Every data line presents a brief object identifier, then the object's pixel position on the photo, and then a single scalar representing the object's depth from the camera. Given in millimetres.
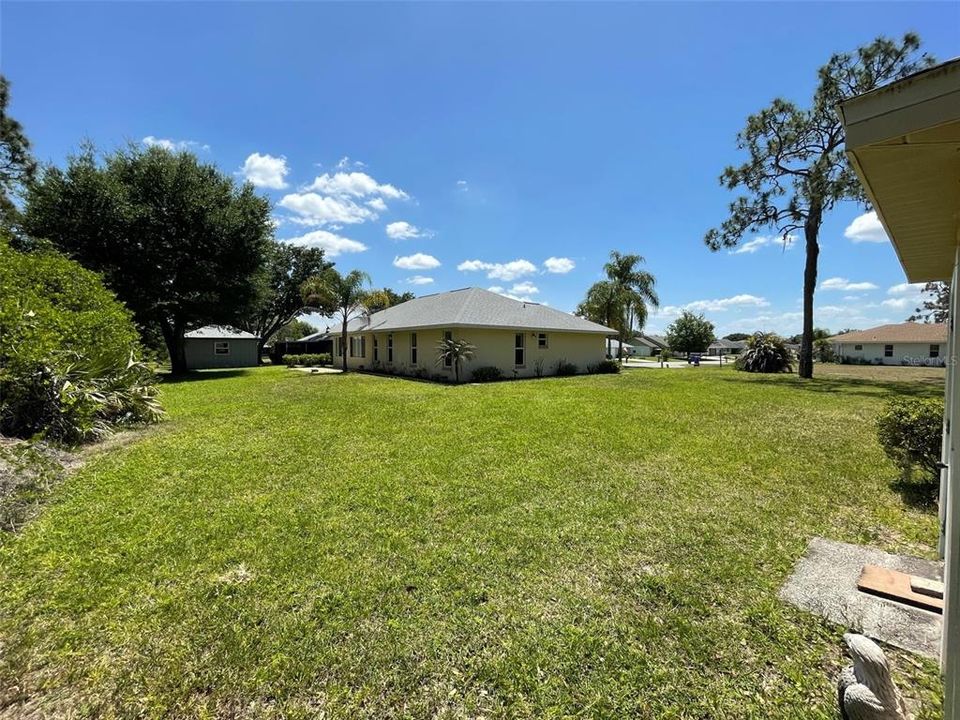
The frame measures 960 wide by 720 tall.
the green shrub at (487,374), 17688
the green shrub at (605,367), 22938
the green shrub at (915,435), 5195
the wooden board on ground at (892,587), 2875
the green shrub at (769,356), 25094
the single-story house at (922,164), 1423
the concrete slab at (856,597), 2648
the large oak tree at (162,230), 17906
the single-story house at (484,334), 18141
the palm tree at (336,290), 21500
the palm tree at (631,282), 33594
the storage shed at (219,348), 30709
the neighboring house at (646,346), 76375
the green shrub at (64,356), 6414
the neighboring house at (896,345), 39250
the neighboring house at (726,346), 62609
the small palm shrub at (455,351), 16750
